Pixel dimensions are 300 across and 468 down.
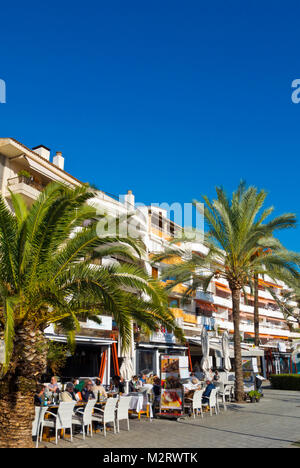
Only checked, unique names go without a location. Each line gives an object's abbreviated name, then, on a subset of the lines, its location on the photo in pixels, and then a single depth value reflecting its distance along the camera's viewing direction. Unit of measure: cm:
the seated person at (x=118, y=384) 1670
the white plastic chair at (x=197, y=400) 1461
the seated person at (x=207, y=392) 1575
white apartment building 2195
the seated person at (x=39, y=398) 1097
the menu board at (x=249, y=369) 2241
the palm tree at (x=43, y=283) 852
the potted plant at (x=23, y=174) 2167
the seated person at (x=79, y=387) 1437
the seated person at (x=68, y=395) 1142
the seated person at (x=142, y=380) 1698
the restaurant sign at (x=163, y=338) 2636
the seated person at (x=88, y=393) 1224
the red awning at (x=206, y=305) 4319
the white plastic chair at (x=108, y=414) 1095
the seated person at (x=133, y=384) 1670
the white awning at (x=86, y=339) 1744
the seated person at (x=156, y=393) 1517
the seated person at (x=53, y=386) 1327
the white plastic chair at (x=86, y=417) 1044
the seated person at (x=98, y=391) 1264
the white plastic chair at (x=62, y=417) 975
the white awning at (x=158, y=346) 2433
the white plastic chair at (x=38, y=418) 963
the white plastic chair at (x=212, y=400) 1527
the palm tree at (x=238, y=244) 2002
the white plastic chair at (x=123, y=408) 1154
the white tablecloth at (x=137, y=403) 1405
